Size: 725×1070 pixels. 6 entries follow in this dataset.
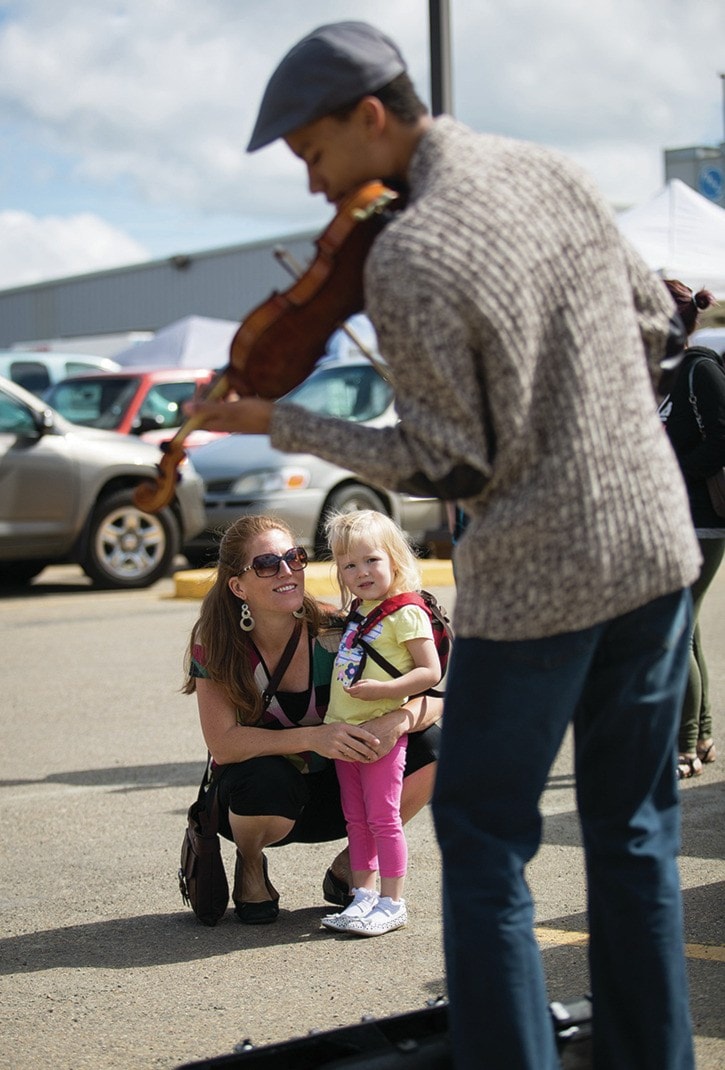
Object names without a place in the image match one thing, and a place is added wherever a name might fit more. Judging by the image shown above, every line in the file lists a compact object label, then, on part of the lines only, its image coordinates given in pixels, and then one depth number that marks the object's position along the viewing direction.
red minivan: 15.33
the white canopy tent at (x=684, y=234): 12.40
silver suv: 11.80
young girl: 4.15
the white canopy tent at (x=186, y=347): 21.41
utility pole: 9.37
